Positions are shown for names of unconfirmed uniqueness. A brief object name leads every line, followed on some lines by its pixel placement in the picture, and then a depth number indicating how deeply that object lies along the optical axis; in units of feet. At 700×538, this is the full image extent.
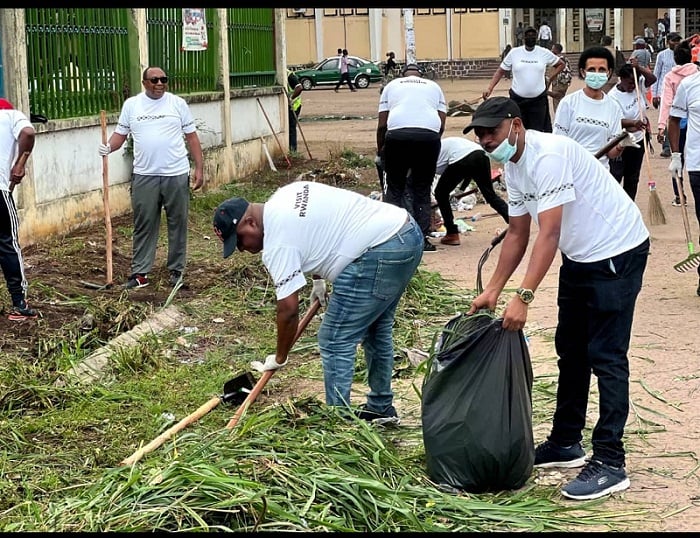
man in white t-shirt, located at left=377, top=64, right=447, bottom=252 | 33.32
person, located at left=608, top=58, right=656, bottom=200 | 32.78
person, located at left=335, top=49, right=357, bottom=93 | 137.08
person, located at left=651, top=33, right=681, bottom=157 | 53.42
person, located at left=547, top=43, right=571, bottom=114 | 55.47
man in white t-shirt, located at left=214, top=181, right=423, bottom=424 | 15.89
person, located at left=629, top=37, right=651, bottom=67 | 73.26
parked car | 138.62
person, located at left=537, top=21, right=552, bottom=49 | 148.15
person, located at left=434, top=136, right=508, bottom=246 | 34.24
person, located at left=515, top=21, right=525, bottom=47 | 156.61
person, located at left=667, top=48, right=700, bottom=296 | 26.81
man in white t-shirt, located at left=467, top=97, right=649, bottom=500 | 14.82
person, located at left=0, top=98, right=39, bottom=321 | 25.36
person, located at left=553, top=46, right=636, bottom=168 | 28.76
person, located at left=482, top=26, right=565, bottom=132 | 44.27
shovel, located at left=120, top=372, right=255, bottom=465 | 15.99
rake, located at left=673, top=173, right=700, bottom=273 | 27.10
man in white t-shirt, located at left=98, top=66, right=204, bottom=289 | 29.43
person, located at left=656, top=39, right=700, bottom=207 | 32.09
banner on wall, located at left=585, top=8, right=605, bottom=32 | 167.63
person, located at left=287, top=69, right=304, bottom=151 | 60.59
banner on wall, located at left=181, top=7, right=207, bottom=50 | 47.03
